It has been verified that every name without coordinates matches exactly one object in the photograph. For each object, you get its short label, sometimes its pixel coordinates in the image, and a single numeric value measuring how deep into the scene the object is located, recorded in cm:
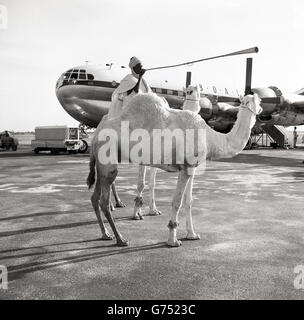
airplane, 2589
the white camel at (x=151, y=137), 564
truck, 2817
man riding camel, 696
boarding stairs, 4225
